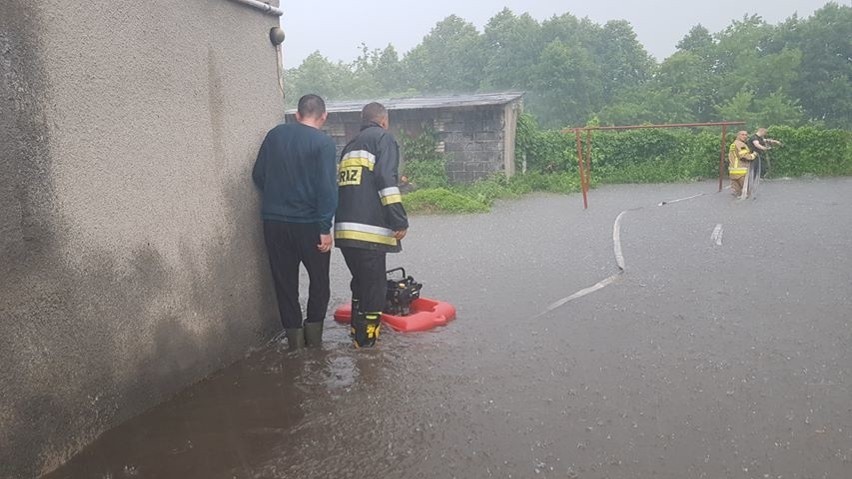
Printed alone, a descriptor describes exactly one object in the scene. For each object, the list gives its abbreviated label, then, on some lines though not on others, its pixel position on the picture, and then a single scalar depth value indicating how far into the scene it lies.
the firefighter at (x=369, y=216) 5.07
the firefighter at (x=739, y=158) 14.81
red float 5.52
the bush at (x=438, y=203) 15.27
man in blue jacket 4.80
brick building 19.95
